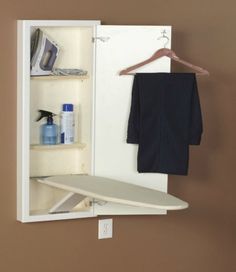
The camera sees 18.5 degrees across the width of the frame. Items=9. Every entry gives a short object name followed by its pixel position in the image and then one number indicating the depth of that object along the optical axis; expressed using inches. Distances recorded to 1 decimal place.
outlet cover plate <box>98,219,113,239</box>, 135.1
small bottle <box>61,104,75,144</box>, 127.9
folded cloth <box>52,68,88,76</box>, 126.0
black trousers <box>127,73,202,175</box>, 127.6
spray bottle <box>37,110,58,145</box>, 127.0
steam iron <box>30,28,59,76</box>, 123.3
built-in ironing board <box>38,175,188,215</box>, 115.0
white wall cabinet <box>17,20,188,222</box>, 124.2
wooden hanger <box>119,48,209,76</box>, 127.3
